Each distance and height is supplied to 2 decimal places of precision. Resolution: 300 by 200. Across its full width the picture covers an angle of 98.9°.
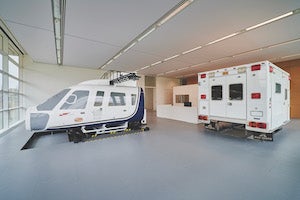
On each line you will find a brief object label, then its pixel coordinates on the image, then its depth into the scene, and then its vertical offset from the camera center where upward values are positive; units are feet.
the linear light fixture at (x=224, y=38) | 15.26 +7.83
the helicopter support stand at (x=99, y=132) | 14.48 -4.22
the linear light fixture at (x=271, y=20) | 11.73 +7.85
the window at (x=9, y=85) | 16.30 +2.13
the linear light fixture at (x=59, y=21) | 10.46 +7.80
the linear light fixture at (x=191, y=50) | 19.32 +7.96
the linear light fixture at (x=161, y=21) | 10.18 +7.65
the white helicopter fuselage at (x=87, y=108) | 12.86 -1.00
